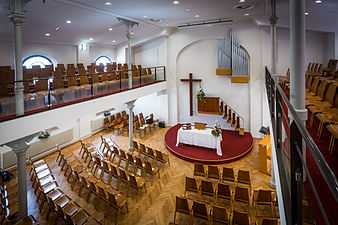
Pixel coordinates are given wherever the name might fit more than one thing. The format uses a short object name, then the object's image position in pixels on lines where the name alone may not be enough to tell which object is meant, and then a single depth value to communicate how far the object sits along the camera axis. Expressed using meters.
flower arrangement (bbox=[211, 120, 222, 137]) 9.59
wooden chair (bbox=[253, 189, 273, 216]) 5.94
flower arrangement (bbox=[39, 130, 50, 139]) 10.78
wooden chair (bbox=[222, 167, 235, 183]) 7.29
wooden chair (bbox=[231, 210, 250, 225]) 5.05
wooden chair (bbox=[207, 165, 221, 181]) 7.48
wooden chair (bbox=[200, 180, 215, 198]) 6.62
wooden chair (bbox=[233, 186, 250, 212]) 6.20
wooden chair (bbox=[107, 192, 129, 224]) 6.13
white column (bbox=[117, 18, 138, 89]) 10.02
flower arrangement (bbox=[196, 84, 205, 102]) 12.84
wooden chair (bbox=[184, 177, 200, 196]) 6.82
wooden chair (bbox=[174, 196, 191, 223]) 5.84
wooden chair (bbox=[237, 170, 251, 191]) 7.06
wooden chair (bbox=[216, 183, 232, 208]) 6.39
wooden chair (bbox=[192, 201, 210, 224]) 5.61
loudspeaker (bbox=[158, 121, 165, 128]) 14.54
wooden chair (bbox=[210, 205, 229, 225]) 5.34
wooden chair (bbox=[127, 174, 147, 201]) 7.13
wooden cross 13.58
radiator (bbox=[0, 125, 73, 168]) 9.34
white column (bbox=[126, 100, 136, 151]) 10.91
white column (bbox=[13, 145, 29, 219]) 5.96
